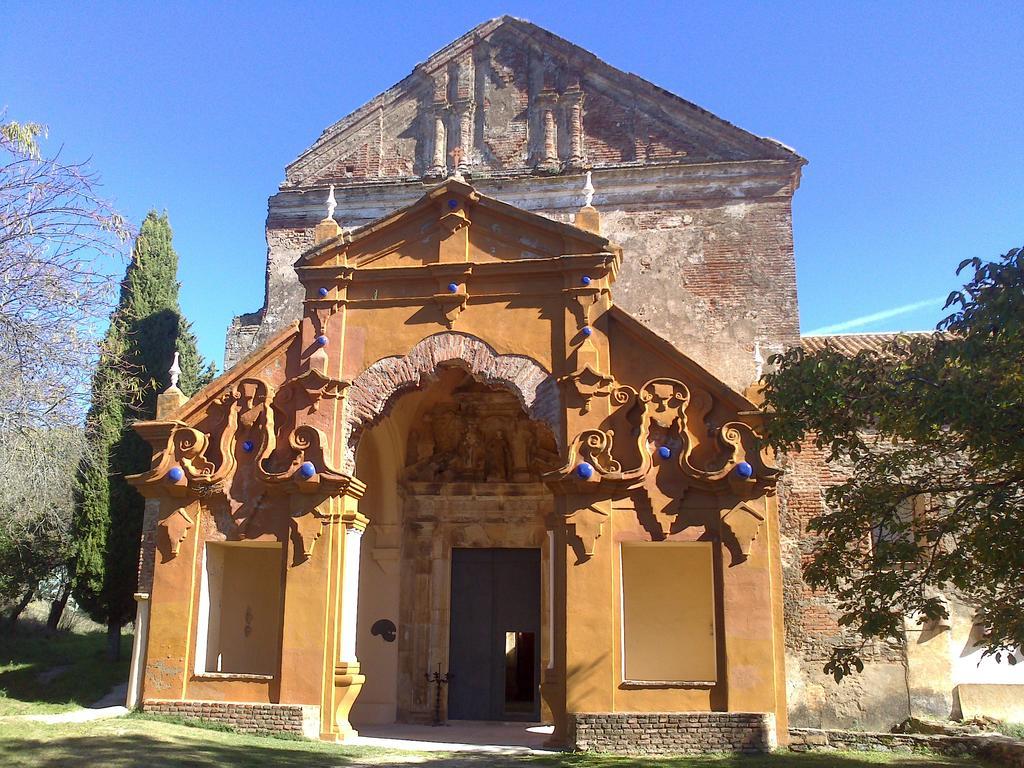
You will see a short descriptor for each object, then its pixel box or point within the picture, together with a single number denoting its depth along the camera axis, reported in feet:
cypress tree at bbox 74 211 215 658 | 66.28
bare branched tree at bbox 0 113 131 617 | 30.32
